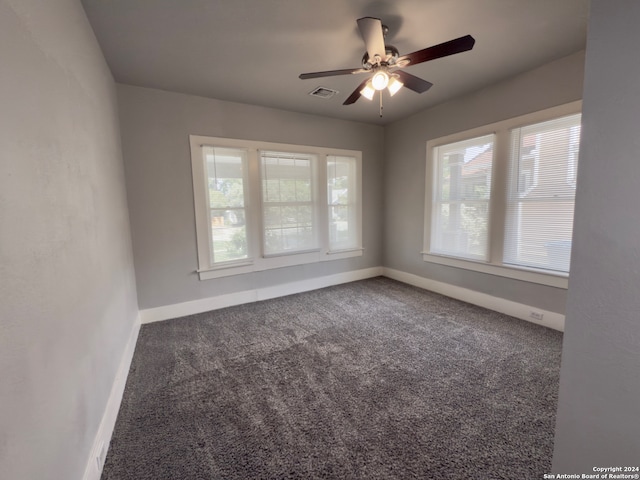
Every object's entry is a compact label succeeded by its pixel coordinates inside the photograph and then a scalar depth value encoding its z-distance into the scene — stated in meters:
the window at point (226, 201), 3.43
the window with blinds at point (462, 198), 3.35
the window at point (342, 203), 4.34
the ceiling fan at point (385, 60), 1.76
